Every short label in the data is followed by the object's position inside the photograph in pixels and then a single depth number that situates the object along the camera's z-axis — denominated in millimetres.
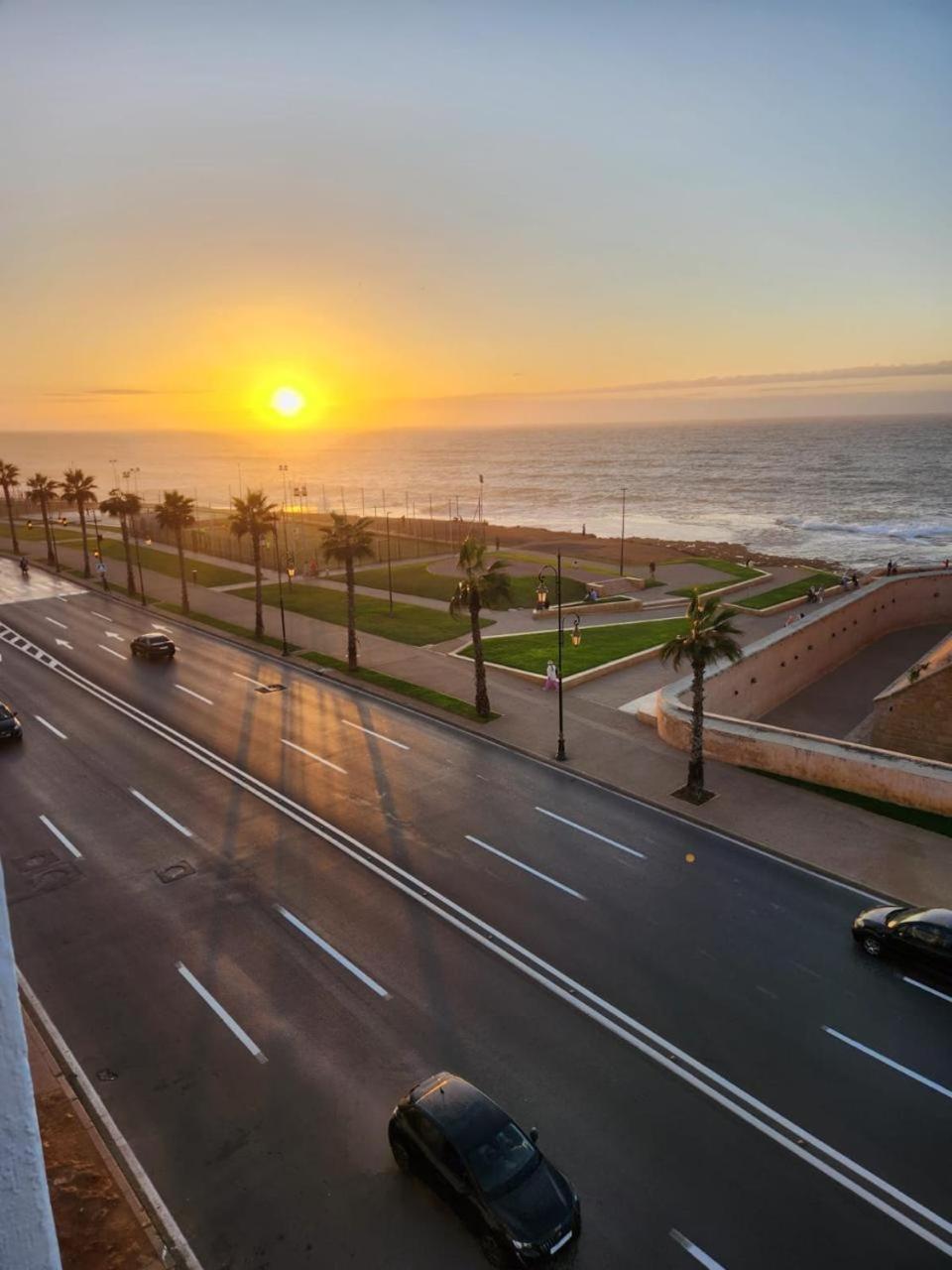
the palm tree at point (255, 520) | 46750
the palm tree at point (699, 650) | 26016
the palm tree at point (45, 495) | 74125
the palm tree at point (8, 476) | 82181
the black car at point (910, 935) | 17078
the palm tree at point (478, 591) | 32438
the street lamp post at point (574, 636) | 29562
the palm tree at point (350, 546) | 39906
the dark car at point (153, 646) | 42156
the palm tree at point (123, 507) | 59469
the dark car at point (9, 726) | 30406
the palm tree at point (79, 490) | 68000
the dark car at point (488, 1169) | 11328
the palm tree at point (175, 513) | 54094
